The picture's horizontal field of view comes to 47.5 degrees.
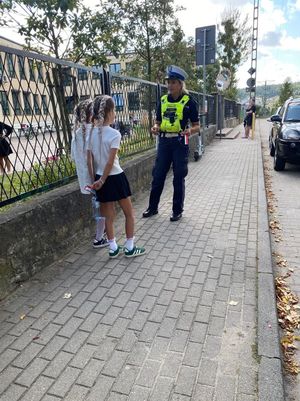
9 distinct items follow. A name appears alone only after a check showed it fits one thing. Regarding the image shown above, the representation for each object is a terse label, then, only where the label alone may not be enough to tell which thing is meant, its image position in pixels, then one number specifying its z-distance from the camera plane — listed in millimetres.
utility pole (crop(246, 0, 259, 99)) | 18859
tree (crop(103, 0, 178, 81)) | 9945
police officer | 4684
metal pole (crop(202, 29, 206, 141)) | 10211
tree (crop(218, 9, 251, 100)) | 29859
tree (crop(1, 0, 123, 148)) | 4301
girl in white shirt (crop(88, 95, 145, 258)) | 3361
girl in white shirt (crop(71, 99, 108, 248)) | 3463
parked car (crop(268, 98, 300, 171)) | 7934
